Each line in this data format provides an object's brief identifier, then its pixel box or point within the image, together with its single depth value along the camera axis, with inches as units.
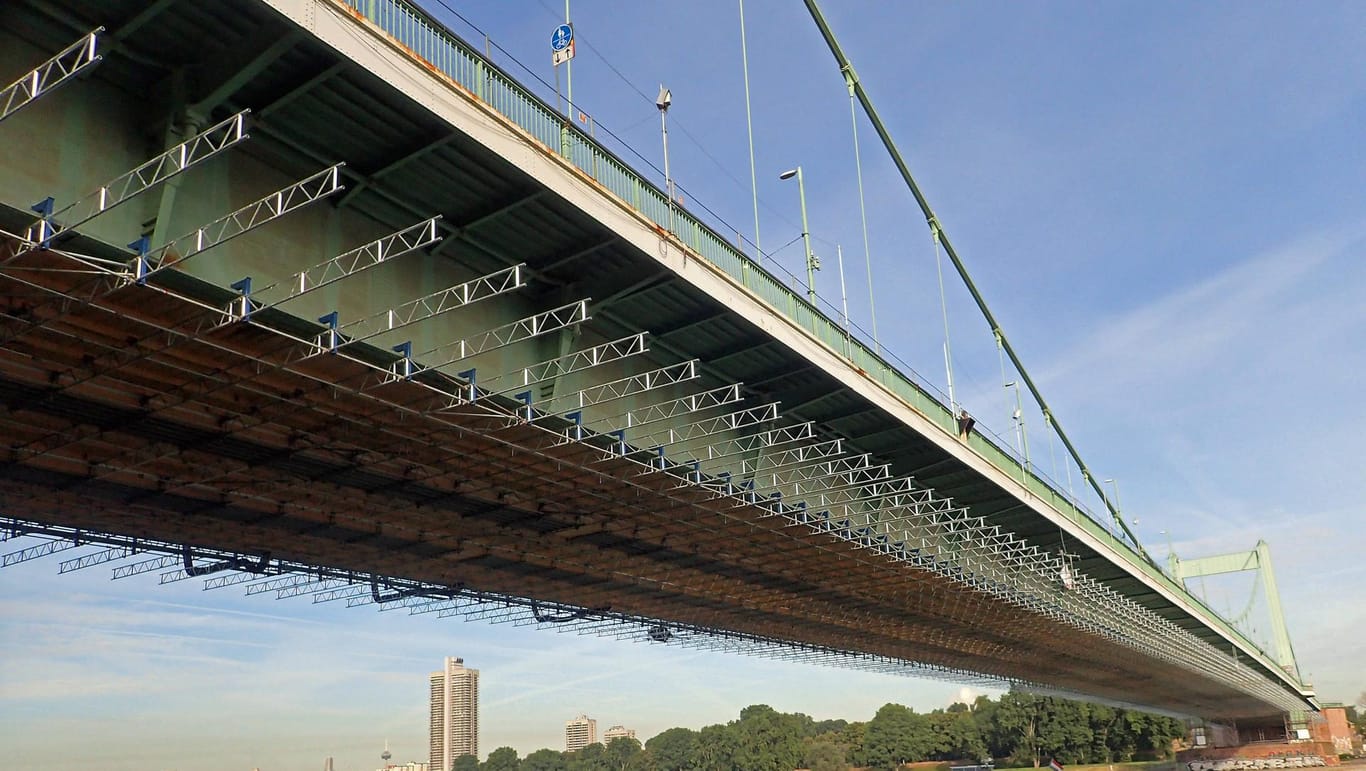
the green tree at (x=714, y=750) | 6673.2
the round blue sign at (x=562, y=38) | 819.4
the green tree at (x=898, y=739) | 6186.0
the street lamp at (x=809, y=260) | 1201.5
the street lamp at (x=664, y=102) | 1045.2
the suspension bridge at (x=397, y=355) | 561.6
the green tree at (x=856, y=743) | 6456.7
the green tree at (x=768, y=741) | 6161.4
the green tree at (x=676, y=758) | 7603.4
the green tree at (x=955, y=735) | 6058.1
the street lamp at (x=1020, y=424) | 2249.0
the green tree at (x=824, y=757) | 6220.5
